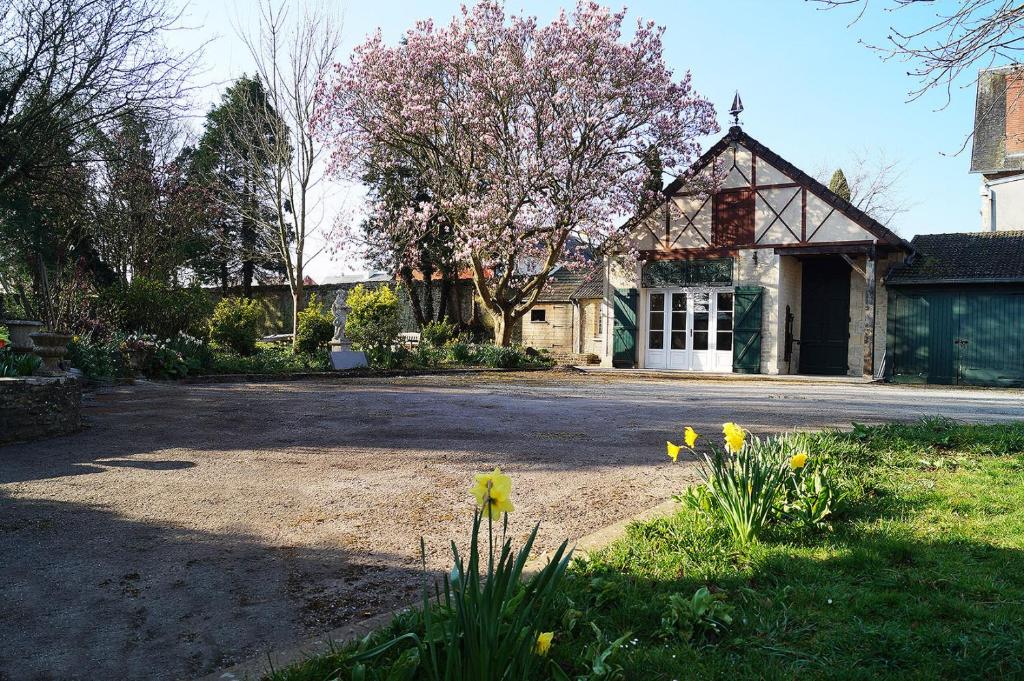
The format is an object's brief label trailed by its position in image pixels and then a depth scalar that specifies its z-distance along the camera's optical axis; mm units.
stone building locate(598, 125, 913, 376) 17391
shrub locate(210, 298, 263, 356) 16469
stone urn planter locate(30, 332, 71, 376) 7785
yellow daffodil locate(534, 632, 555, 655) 1864
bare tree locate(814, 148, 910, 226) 32688
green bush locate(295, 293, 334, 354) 16297
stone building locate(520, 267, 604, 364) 24562
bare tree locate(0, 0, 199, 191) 8320
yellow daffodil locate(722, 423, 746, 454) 3199
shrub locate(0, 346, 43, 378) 6370
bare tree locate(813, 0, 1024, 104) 4188
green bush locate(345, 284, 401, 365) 16655
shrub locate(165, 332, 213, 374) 12891
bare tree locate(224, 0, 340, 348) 17859
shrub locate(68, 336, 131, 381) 10633
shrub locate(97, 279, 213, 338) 14133
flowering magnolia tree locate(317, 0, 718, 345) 16719
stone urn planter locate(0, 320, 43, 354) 7930
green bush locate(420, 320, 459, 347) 20109
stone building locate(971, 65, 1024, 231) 22328
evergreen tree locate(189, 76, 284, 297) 28203
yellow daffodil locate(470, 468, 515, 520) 1790
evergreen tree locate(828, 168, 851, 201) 25594
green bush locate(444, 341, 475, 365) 18062
